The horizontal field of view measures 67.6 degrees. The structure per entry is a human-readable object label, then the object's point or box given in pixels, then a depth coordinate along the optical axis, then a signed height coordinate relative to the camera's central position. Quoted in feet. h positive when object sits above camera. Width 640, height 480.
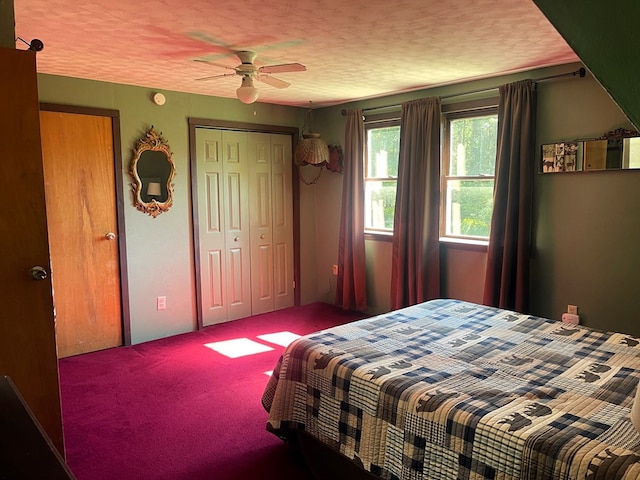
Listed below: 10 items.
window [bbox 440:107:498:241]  13.20 +0.64
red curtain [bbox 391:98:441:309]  13.85 -0.21
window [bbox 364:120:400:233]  15.80 +0.74
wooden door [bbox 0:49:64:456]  6.60 -0.53
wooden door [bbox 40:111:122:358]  12.39 -0.80
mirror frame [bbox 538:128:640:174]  10.54 +1.16
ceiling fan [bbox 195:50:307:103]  10.07 +2.66
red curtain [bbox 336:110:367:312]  16.16 -0.77
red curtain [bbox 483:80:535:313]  11.79 -0.05
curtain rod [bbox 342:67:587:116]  10.96 +2.81
